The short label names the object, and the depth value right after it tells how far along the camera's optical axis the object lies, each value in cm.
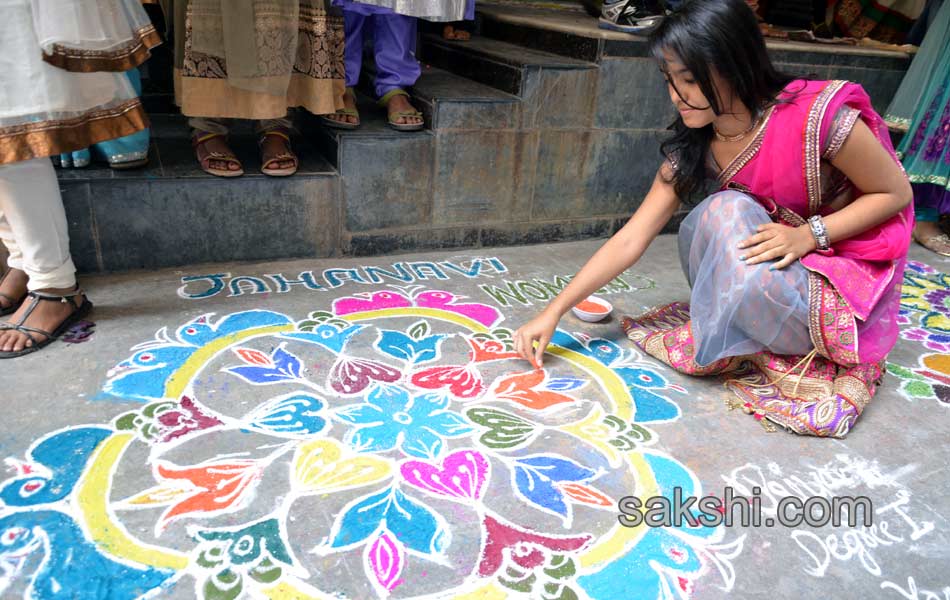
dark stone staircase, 208
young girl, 149
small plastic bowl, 208
